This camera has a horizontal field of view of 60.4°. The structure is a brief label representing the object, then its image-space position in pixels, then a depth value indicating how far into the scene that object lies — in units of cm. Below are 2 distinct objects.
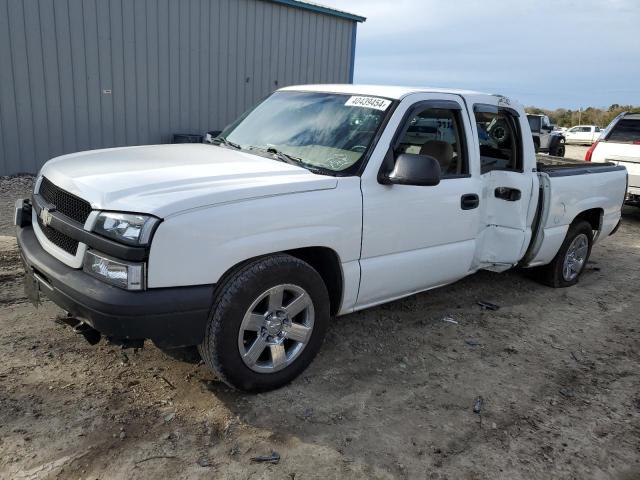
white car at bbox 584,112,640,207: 930
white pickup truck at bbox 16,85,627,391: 273
